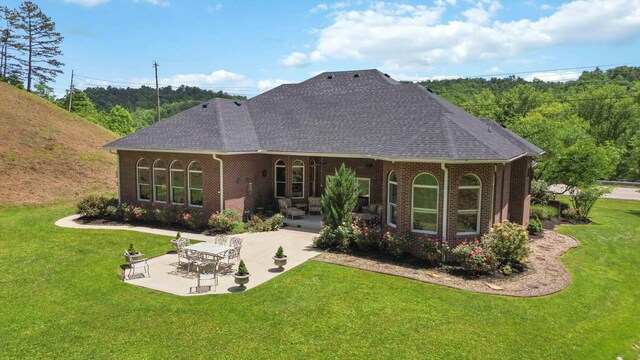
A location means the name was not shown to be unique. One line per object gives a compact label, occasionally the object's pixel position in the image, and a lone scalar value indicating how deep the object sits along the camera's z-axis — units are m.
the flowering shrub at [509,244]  12.15
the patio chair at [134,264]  11.55
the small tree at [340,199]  14.57
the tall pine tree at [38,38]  60.06
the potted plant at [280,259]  12.05
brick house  13.08
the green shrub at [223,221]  16.77
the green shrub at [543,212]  20.80
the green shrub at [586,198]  21.66
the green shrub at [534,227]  17.66
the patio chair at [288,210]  18.98
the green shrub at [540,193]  22.44
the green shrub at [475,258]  11.77
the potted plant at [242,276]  10.48
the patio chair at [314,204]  19.98
